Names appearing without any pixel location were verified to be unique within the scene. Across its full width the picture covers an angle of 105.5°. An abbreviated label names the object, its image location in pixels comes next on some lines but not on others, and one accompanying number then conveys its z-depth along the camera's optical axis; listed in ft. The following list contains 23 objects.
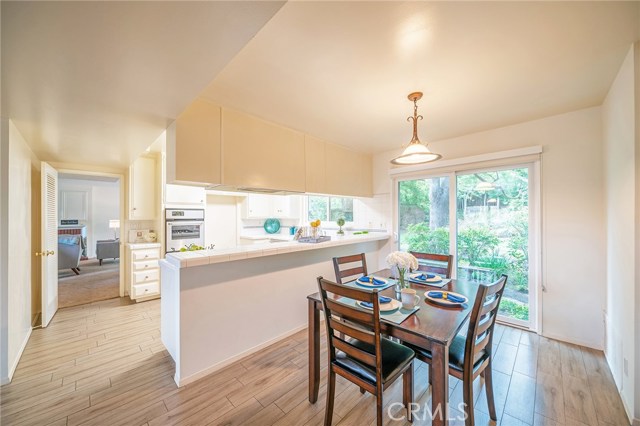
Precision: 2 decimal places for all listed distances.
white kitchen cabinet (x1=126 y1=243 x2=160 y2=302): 12.17
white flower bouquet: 5.81
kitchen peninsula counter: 6.46
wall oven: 12.71
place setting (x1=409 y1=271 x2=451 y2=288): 6.94
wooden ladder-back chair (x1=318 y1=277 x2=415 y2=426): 4.24
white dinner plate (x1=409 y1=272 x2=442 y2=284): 7.03
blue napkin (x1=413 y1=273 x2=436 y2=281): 7.30
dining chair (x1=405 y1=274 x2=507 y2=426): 4.36
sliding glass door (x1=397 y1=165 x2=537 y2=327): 9.41
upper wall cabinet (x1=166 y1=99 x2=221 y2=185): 6.68
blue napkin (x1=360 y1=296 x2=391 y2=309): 5.34
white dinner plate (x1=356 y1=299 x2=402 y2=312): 5.01
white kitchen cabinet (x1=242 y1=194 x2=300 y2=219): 16.43
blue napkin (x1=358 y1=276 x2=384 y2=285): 6.82
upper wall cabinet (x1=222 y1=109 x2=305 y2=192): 7.66
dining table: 3.97
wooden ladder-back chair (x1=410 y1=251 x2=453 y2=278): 7.95
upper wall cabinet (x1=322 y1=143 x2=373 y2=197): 11.27
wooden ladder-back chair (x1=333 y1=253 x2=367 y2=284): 7.36
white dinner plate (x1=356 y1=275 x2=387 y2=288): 6.61
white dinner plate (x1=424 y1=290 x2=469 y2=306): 5.43
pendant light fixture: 6.19
